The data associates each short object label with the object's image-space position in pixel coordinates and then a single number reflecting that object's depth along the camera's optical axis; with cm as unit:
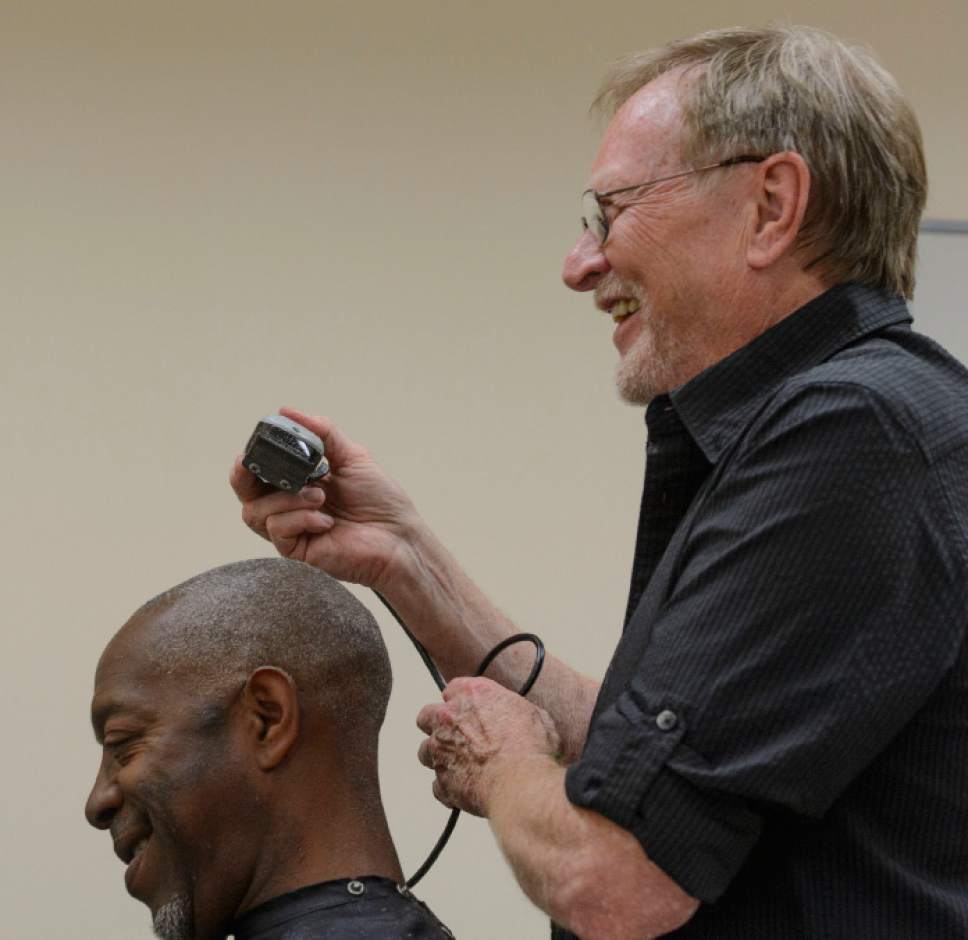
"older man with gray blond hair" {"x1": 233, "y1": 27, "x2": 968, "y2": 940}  232
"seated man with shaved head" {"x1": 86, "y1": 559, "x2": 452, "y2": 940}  258
